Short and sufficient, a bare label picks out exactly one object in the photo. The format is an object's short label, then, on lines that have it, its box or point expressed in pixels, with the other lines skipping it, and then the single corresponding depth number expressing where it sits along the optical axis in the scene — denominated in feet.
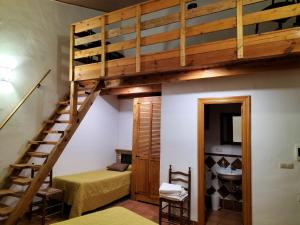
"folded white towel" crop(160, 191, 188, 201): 12.00
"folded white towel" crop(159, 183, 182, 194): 12.14
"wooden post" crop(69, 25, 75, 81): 13.73
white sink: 13.97
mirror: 15.67
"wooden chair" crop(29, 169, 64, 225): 12.53
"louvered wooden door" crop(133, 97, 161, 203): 16.19
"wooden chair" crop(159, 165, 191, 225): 12.34
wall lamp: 12.86
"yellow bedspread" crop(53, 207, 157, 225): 7.69
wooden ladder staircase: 10.98
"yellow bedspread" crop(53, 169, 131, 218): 13.41
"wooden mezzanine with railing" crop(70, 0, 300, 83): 8.62
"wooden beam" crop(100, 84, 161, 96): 16.12
